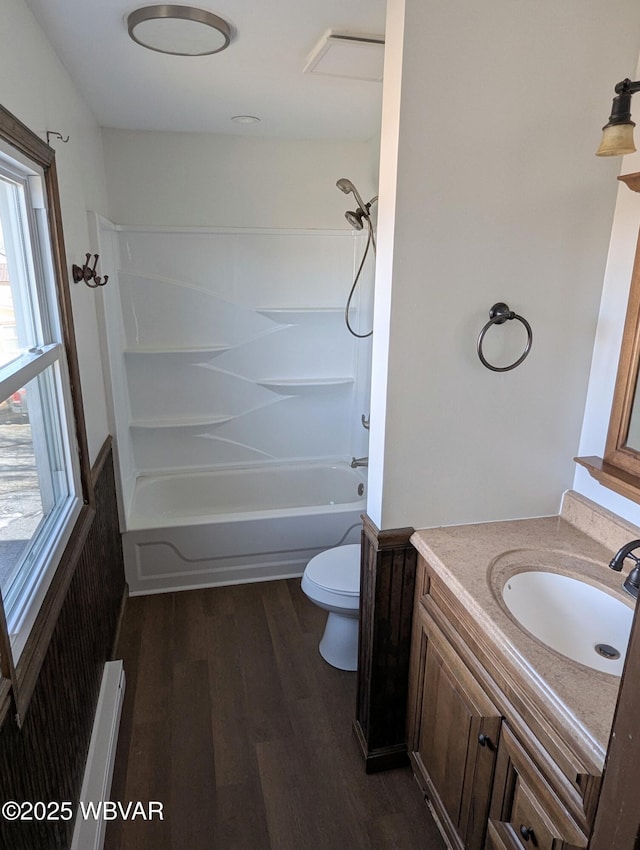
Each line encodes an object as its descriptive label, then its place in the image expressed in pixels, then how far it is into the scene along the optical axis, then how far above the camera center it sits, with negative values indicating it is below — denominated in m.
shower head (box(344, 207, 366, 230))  2.96 +0.31
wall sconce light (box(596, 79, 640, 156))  1.20 +0.33
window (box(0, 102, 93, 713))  1.38 -0.42
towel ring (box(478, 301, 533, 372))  1.61 -0.11
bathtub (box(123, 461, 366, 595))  2.96 -1.43
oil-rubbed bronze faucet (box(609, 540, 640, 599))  1.16 -0.61
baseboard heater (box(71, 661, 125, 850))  1.60 -1.57
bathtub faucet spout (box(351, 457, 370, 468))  3.43 -1.12
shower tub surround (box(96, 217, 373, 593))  3.06 -0.78
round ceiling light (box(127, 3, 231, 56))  1.64 +0.74
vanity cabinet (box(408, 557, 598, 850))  1.09 -1.10
